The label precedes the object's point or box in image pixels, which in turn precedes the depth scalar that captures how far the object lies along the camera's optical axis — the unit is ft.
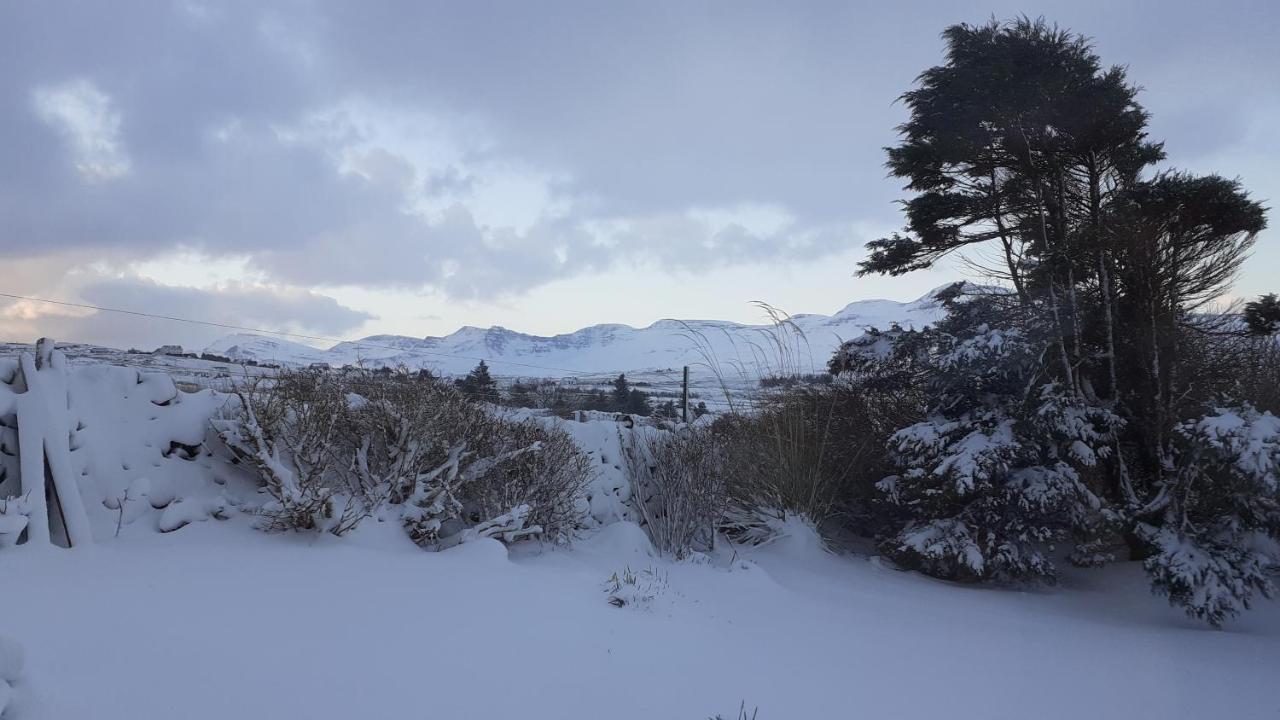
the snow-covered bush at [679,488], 22.38
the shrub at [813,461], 25.35
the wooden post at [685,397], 35.10
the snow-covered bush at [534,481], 19.22
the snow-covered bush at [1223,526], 15.17
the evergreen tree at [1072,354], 17.94
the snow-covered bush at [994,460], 19.01
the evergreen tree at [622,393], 82.56
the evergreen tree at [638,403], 74.64
